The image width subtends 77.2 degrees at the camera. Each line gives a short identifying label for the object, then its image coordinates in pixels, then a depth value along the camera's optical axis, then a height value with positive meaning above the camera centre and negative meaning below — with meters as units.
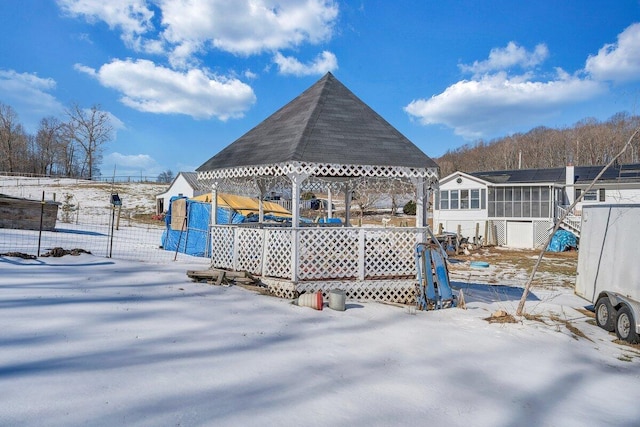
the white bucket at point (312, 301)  7.57 -1.26
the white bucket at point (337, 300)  7.59 -1.24
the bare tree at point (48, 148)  75.38 +14.59
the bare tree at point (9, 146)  70.12 +13.58
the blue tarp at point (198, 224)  16.26 +0.24
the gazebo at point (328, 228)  8.33 +0.24
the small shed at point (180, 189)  38.22 +3.95
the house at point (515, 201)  27.36 +2.92
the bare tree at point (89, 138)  67.49 +14.95
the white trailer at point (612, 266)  6.96 -0.38
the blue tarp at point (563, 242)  25.36 +0.13
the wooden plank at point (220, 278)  9.04 -1.06
